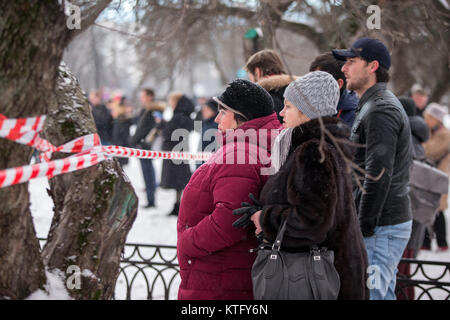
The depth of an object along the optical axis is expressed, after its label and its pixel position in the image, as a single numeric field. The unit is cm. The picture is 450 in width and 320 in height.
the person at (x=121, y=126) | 1005
